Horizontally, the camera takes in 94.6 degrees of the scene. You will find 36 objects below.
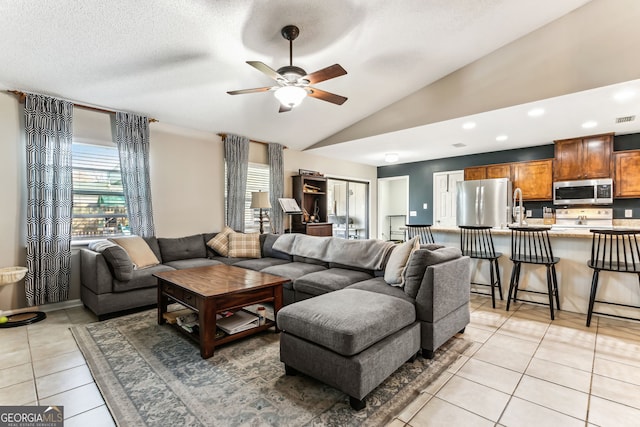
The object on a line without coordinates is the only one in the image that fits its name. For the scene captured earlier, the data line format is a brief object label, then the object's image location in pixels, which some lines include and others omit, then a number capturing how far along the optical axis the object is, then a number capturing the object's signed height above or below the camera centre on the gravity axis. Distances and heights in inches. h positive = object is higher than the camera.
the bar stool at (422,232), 164.6 -12.3
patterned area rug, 65.5 -45.7
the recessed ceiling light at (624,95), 128.7 +51.7
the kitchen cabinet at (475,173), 243.6 +31.6
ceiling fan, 99.1 +46.5
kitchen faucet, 223.5 -0.6
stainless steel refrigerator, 220.4 +6.5
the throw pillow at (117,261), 124.4 -20.9
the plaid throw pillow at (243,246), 175.0 -20.9
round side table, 116.9 -44.3
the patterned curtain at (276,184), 223.3 +20.9
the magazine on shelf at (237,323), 100.1 -39.2
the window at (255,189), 217.6 +16.4
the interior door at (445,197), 268.8 +12.8
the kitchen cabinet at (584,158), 193.9 +35.8
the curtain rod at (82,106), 129.0 +52.0
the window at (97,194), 149.3 +9.4
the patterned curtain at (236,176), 200.7 +24.0
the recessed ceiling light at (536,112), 149.6 +51.0
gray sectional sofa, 91.7 -27.4
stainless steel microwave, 192.2 +12.2
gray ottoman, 67.4 -32.5
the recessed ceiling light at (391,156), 254.8 +47.2
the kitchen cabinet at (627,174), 185.5 +23.1
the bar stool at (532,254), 125.3 -20.6
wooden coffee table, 92.5 -28.4
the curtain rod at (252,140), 199.2 +51.4
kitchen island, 120.3 -30.2
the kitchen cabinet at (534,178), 215.5 +23.9
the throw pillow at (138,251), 141.2 -19.3
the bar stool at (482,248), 141.3 -19.4
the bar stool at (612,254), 110.4 -17.8
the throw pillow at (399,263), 105.9 -19.2
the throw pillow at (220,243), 177.6 -19.4
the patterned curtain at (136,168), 155.6 +23.2
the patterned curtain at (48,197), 130.0 +6.6
